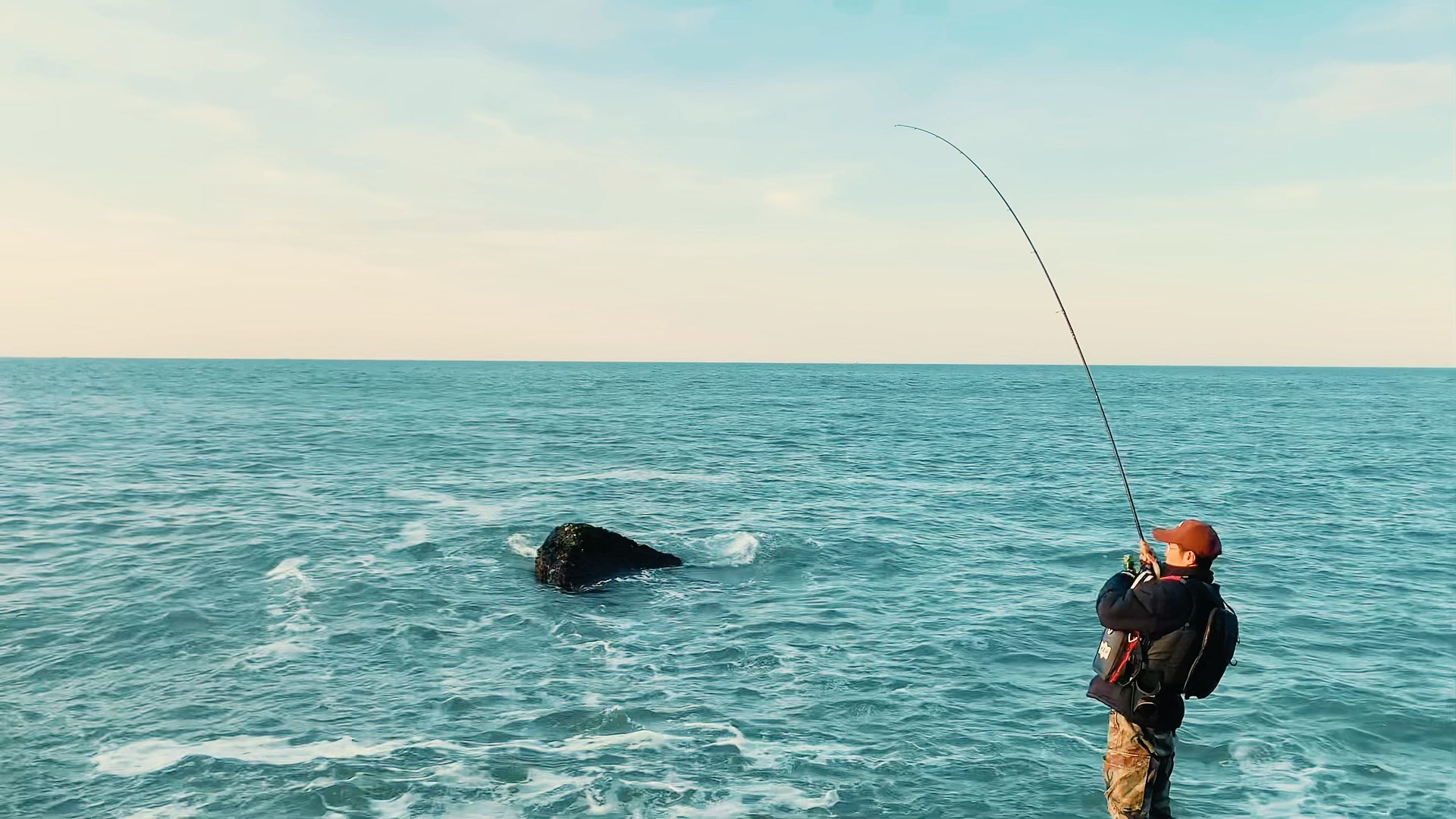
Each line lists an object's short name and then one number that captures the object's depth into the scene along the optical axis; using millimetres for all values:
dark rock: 20656
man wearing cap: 6383
